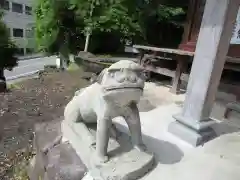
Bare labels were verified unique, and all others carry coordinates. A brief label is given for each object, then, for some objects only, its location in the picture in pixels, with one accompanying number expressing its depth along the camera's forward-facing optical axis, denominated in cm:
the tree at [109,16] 630
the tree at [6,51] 650
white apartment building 1599
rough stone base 165
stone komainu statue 128
